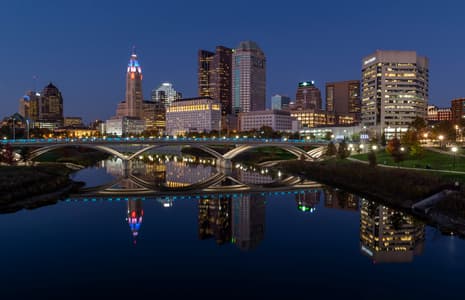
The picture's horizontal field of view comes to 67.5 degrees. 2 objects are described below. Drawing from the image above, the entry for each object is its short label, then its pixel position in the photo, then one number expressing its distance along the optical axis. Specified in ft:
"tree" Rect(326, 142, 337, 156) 246.88
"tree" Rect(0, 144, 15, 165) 187.52
